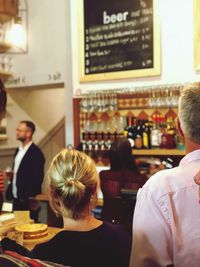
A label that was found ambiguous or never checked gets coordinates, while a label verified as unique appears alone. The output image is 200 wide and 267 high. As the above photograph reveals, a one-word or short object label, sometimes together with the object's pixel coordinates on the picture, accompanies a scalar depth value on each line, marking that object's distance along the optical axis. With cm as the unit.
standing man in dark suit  503
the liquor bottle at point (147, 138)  445
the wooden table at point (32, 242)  214
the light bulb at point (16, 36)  551
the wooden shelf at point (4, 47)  541
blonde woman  154
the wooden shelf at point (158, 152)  419
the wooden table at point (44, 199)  409
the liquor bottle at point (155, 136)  438
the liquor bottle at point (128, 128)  454
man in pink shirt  134
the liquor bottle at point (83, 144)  482
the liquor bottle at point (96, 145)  474
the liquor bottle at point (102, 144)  471
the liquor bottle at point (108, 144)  466
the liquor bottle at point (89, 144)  479
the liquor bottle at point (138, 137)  446
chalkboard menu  450
